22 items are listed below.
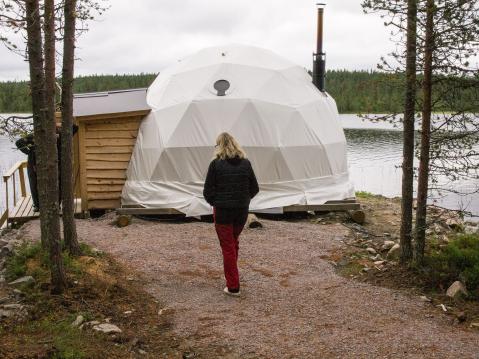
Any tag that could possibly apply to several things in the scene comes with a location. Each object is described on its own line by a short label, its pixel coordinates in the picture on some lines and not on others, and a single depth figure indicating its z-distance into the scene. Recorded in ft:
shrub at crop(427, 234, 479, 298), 24.27
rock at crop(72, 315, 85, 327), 19.59
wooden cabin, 41.37
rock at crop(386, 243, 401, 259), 29.72
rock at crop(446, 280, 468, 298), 23.34
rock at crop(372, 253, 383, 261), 30.30
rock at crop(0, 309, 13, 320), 19.70
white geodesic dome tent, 42.16
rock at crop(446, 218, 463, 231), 41.30
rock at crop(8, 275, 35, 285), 22.94
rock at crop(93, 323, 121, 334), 19.24
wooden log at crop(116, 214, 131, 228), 38.09
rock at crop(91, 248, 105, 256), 28.75
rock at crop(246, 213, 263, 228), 36.94
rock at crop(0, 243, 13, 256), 28.73
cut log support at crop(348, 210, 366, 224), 40.91
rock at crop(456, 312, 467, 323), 21.16
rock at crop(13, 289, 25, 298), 22.03
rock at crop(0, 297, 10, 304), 21.38
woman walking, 23.24
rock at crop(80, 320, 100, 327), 19.65
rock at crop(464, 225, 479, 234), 42.35
